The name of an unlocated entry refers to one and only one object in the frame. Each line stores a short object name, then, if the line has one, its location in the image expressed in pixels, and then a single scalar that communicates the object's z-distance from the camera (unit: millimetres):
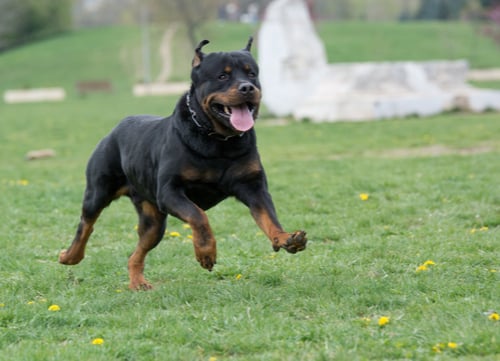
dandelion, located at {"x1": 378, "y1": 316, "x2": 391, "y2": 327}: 8505
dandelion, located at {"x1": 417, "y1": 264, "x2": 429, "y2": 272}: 10867
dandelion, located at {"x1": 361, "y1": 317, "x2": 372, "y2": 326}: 8595
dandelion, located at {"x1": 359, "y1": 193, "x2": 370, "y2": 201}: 17106
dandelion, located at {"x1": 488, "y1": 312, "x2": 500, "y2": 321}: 8395
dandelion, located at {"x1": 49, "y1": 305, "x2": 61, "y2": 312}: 9658
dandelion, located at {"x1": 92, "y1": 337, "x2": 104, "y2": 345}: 8338
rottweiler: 9720
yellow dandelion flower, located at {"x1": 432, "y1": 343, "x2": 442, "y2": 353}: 7650
